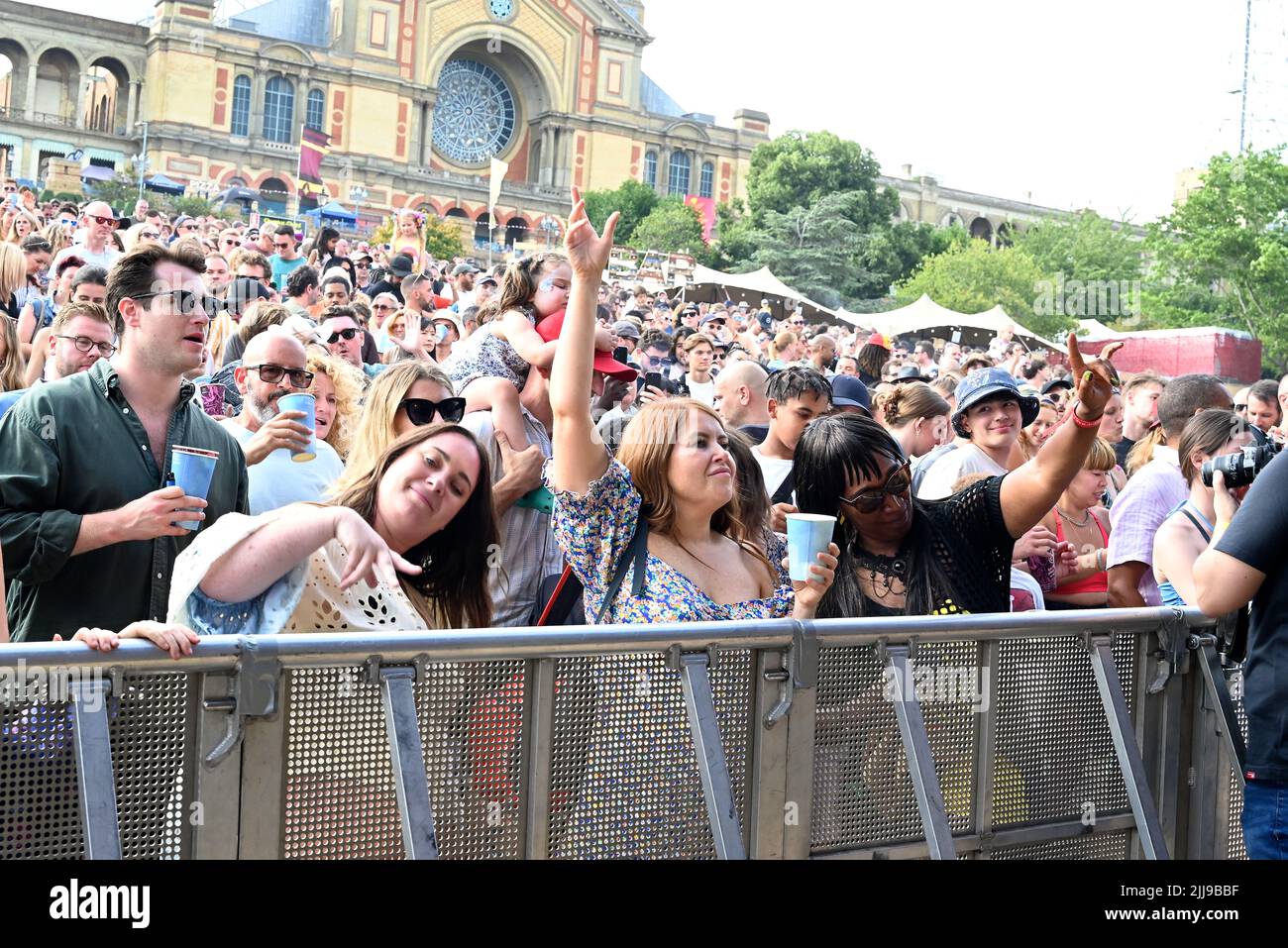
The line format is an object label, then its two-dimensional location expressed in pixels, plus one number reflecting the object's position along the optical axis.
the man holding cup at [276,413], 4.46
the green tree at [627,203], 65.69
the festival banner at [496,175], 36.49
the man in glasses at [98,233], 9.32
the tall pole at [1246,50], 57.44
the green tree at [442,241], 51.56
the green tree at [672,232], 60.81
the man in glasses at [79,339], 5.05
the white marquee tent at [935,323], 34.62
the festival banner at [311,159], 48.47
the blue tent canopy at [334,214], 41.84
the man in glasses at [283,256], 13.72
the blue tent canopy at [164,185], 40.97
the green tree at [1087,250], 64.29
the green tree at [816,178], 64.75
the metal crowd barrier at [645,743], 2.43
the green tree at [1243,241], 49.47
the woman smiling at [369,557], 2.84
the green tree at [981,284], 57.56
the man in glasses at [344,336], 6.86
